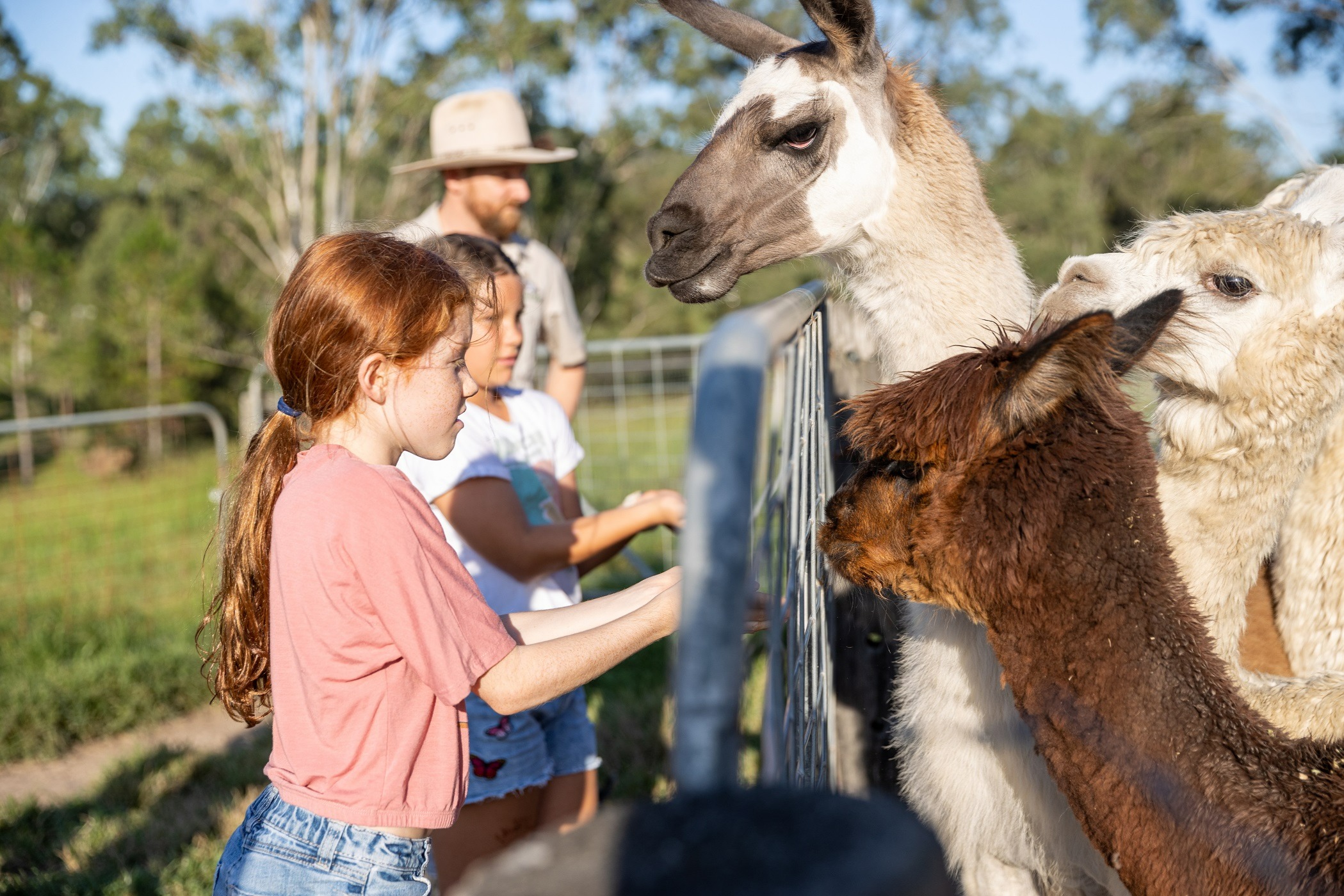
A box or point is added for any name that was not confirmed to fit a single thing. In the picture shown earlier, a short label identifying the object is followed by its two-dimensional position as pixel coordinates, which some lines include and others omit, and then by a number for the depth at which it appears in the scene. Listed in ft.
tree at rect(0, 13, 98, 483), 107.14
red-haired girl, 4.97
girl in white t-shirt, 7.90
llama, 6.79
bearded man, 12.85
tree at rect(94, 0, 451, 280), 65.10
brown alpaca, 4.76
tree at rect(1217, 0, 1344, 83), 55.42
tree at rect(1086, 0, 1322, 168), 64.13
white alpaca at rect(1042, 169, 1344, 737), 6.65
